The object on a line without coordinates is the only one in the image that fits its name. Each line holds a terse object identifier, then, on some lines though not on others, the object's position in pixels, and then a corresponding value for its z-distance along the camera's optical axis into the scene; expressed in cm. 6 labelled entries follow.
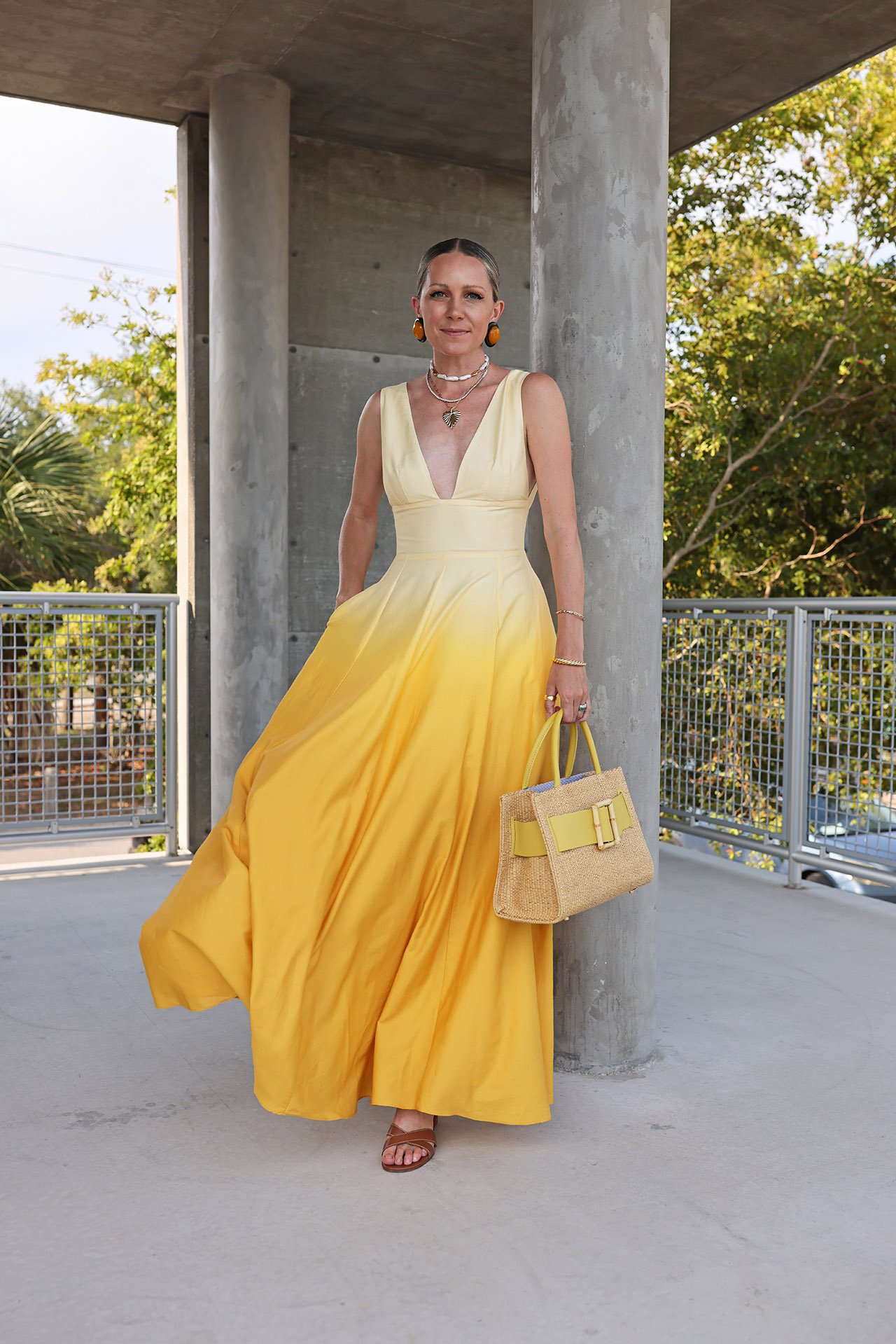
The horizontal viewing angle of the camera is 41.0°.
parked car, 473
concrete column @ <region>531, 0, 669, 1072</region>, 279
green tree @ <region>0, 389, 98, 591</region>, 1065
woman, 234
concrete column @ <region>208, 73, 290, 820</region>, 508
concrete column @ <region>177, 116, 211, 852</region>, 554
